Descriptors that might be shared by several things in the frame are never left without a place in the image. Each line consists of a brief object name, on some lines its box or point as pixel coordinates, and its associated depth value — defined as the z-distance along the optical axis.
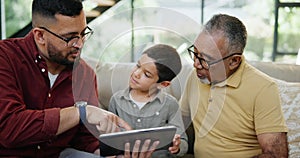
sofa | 1.93
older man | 1.75
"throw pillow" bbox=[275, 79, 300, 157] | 2.10
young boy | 1.69
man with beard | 1.65
